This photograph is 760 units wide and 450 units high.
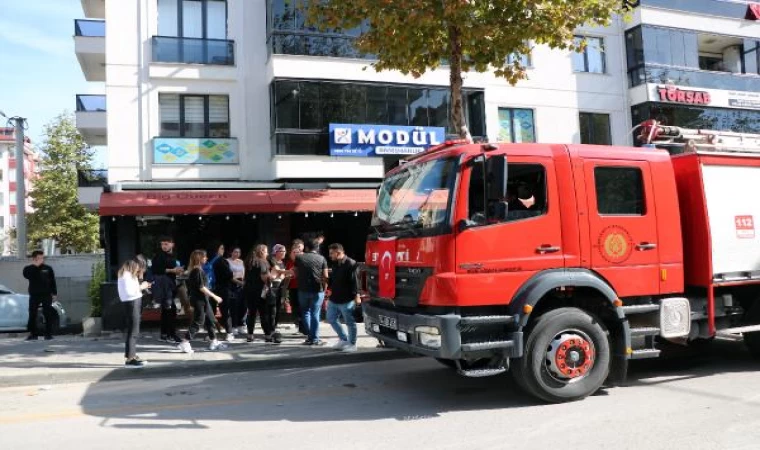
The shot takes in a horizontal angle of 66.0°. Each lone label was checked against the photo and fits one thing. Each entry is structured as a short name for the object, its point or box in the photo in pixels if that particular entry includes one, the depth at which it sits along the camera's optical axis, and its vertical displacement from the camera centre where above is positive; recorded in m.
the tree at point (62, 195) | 31.30 +4.25
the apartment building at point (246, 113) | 14.80 +4.14
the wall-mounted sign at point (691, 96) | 19.27 +5.12
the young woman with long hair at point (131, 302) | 8.02 -0.42
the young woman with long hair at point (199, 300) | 9.00 -0.48
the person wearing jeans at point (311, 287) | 9.16 -0.35
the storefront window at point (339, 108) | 15.40 +4.25
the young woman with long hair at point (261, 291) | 9.70 -0.41
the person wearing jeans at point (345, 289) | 8.80 -0.38
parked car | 12.47 -0.77
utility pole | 18.73 +2.84
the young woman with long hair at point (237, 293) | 10.61 -0.47
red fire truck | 5.50 -0.01
